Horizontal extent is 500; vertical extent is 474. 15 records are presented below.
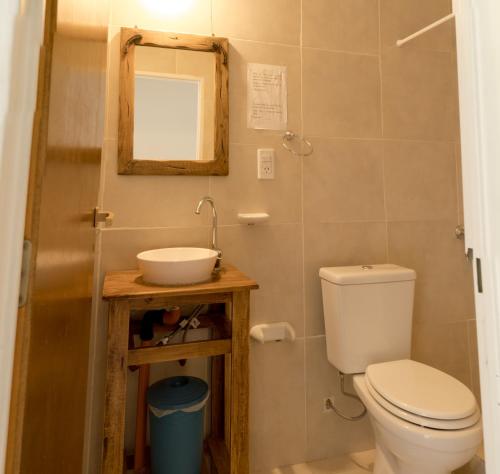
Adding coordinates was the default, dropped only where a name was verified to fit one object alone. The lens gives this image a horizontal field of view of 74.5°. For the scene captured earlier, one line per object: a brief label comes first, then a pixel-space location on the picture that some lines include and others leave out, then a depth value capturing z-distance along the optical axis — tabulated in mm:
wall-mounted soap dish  1468
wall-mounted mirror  1405
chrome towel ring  1588
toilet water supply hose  1576
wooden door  309
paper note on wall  1558
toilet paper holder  1483
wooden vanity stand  1043
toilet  1037
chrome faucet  1483
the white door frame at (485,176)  408
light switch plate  1549
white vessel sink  1128
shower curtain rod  1479
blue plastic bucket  1229
